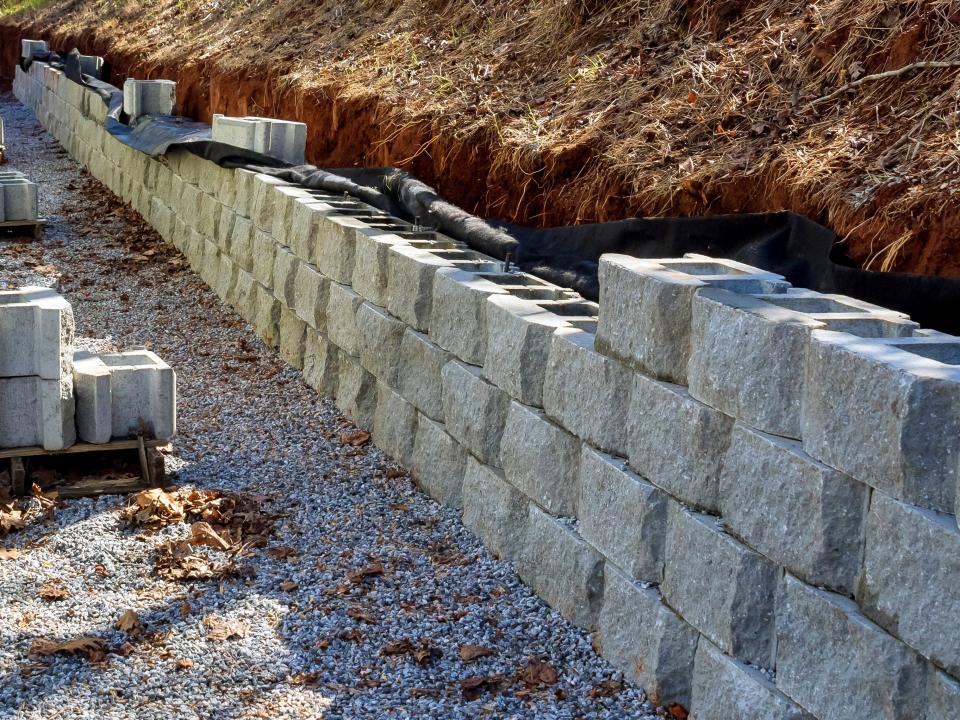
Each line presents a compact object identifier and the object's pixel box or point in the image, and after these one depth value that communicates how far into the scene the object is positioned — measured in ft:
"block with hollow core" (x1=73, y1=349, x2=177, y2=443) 20.86
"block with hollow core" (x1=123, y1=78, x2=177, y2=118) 46.62
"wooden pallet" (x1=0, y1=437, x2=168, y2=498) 20.36
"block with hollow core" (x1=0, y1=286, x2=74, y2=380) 19.92
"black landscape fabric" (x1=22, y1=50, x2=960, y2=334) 15.64
